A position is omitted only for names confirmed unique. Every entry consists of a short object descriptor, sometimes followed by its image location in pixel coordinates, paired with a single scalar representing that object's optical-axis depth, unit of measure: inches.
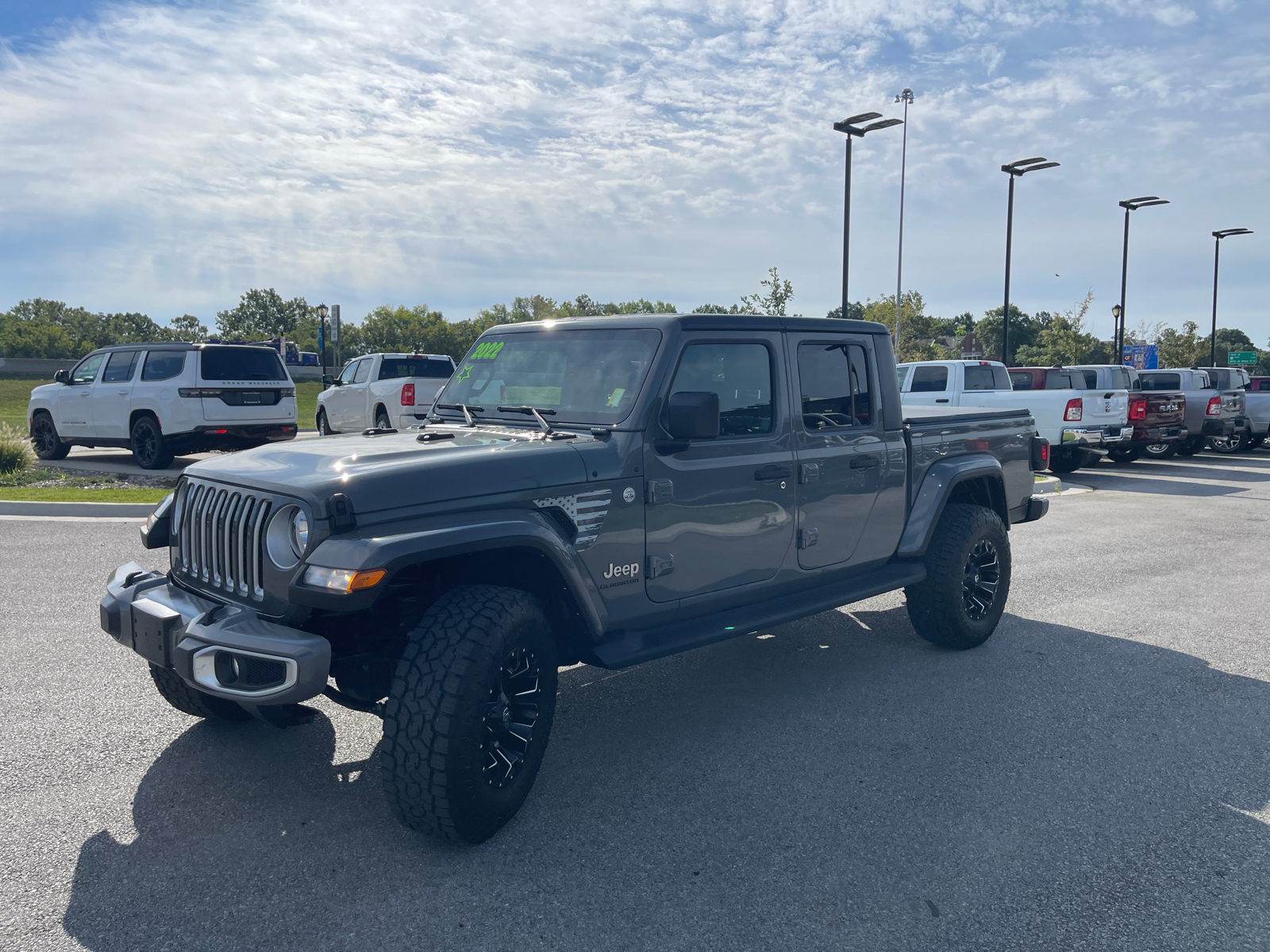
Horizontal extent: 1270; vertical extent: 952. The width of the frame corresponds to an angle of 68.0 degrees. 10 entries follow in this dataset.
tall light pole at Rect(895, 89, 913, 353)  1375.5
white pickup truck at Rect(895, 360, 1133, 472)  625.9
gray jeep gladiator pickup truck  126.8
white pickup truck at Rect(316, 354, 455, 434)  684.1
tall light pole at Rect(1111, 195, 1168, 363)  1505.9
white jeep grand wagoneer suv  537.3
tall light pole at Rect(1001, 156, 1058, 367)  1211.2
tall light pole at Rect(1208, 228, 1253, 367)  1737.2
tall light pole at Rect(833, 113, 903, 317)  872.3
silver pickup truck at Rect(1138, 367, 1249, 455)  810.8
